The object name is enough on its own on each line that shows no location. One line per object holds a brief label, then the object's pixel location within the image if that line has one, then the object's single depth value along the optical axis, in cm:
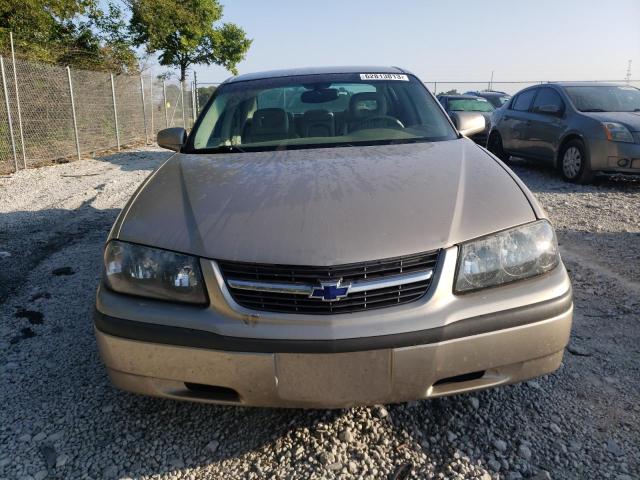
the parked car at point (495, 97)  1738
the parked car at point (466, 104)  1386
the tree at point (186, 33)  2108
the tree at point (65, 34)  1355
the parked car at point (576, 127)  676
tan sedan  171
